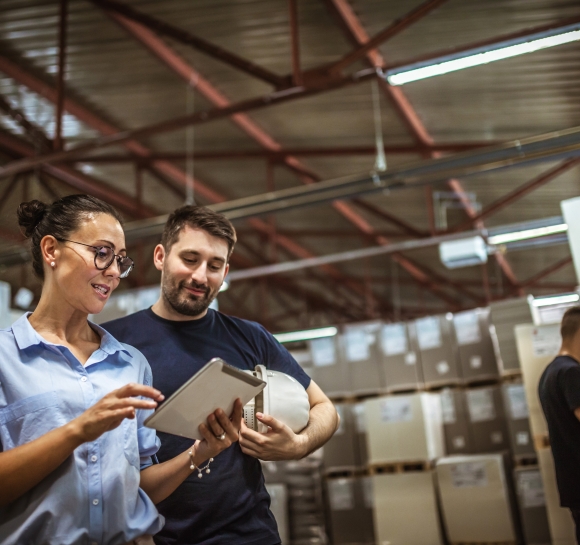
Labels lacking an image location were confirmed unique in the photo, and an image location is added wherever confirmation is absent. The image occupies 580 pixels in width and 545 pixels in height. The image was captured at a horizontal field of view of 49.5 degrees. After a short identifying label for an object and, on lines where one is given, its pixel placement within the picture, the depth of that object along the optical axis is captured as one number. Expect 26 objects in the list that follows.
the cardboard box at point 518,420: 6.65
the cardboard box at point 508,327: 6.85
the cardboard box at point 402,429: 6.99
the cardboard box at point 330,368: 8.02
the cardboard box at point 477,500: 6.37
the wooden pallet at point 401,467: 6.92
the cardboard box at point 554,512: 5.60
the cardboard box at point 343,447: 7.80
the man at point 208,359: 2.33
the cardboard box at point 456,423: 7.27
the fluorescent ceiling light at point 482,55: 5.34
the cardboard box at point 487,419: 7.11
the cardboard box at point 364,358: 7.83
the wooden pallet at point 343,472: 7.77
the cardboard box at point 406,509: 6.71
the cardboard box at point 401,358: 7.61
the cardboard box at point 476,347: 7.32
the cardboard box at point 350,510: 7.60
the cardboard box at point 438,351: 7.48
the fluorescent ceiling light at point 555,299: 7.12
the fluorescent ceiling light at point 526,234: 8.98
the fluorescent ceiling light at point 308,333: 12.61
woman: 1.62
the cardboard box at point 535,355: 5.93
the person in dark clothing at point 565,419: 3.89
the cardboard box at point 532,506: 6.28
